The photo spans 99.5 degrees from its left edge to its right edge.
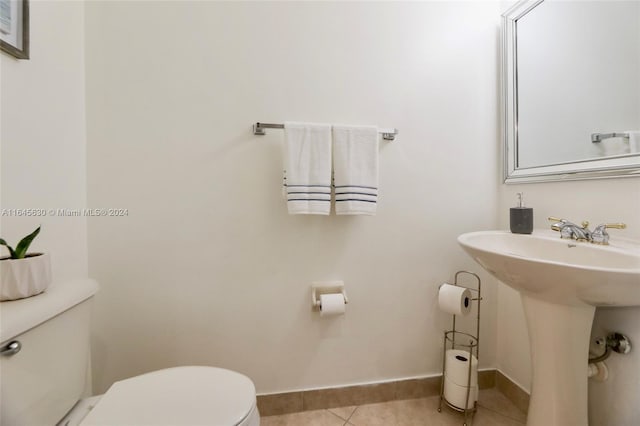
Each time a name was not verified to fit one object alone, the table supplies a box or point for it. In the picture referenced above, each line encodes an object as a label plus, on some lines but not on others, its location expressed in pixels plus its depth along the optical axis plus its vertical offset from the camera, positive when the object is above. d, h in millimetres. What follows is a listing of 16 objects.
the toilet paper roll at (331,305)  1145 -393
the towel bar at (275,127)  1139 +362
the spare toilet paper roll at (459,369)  1178 -697
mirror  912 +484
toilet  612 -487
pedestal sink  688 -274
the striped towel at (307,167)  1110 +186
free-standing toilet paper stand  1174 -698
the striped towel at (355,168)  1148 +187
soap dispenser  1065 -36
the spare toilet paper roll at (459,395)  1177 -808
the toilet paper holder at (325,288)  1229 -349
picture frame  755 +542
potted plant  663 -150
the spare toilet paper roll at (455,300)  1155 -382
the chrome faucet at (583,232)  855 -70
